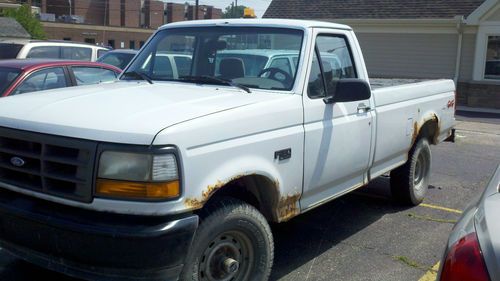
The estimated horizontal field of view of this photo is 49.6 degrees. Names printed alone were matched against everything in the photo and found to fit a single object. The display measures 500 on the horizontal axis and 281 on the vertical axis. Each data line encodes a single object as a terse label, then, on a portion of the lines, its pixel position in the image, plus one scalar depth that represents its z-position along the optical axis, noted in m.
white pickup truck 2.91
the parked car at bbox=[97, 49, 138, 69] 13.37
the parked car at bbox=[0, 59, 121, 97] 6.75
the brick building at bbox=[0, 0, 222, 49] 70.69
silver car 1.88
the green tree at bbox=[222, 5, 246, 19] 78.09
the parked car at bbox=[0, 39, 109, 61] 11.34
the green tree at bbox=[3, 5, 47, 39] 52.22
